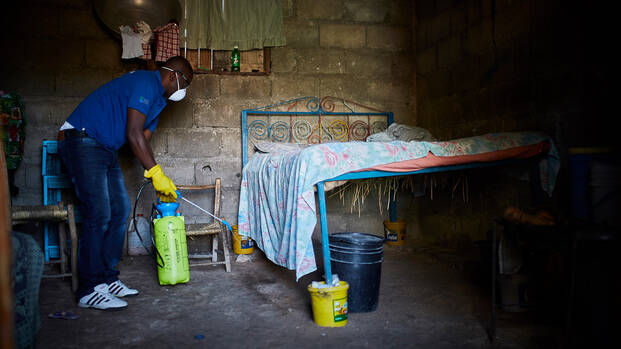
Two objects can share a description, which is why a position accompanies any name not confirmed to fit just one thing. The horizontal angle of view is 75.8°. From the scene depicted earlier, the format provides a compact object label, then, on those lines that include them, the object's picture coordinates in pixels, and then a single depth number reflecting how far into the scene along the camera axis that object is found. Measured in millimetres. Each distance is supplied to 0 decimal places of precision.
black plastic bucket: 2211
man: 2457
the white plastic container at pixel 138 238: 3762
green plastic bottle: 4059
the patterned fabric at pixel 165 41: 3725
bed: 2215
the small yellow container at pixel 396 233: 4160
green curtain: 3969
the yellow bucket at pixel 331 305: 2035
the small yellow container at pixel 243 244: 3738
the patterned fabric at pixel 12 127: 3260
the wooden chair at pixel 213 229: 3156
